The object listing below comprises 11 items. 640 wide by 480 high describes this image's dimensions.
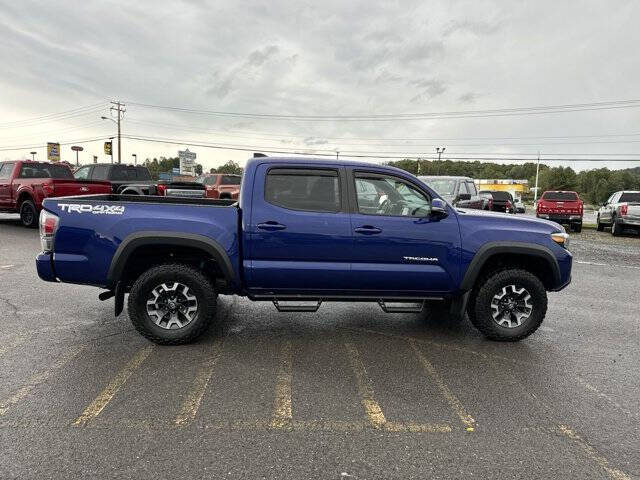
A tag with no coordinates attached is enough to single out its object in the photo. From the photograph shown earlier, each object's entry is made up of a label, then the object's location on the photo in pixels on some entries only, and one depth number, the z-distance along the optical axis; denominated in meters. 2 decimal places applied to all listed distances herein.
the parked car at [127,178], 15.23
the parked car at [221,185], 19.42
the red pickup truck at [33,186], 12.37
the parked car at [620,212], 16.25
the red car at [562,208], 18.59
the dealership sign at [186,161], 60.45
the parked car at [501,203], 19.44
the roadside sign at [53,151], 52.84
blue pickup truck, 4.26
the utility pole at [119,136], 49.94
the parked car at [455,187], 13.42
